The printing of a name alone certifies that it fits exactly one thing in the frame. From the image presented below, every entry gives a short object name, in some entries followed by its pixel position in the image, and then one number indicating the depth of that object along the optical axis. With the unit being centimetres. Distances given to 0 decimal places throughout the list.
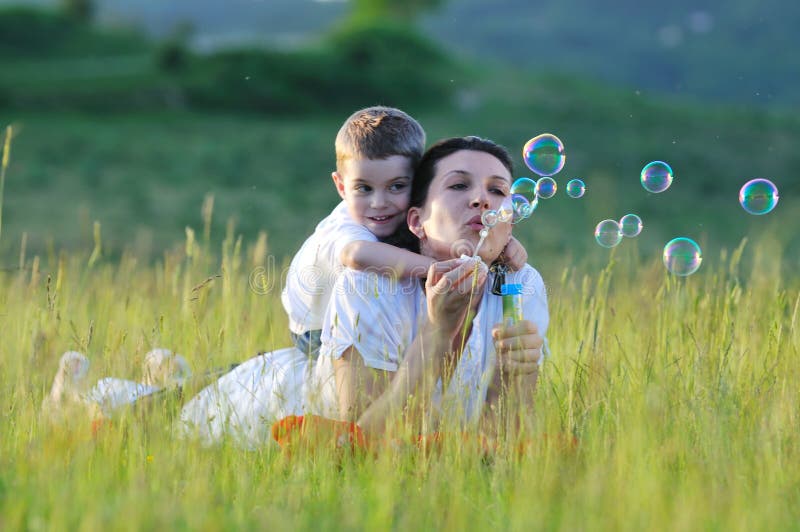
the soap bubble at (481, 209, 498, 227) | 758
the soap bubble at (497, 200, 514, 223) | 752
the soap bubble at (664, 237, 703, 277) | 913
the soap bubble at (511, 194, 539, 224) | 812
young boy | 907
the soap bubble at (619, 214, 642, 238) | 921
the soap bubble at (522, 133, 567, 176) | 944
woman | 755
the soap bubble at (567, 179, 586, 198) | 907
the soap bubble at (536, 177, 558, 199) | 909
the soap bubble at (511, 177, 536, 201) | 884
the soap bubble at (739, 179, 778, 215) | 974
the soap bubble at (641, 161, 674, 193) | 973
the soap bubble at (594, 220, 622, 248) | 921
